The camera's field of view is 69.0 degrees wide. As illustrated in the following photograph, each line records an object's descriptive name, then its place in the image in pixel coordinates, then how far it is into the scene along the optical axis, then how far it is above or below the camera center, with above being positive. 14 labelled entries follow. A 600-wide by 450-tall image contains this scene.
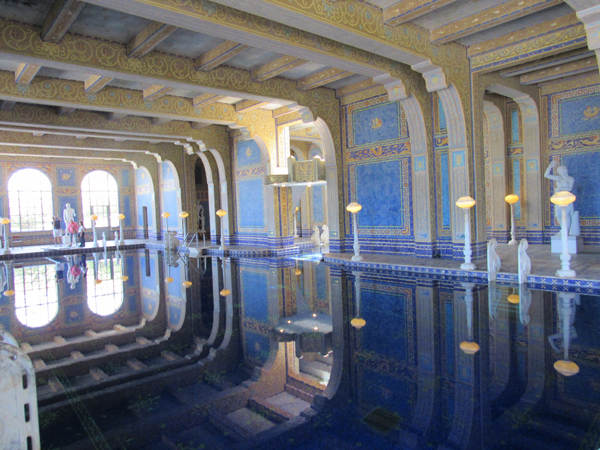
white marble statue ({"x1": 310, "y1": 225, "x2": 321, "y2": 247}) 15.54 -0.98
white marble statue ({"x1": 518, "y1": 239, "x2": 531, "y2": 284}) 6.85 -0.99
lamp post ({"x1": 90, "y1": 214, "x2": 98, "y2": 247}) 18.03 -0.57
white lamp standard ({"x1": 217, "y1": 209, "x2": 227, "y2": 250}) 14.59 -0.63
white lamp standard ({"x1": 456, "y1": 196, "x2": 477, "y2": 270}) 8.05 -0.49
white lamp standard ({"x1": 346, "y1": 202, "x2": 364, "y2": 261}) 10.12 -0.65
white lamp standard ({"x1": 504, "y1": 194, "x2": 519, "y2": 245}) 11.11 -0.29
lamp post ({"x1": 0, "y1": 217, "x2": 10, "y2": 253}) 16.12 -0.40
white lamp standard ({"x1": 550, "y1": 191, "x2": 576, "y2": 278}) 6.69 -0.63
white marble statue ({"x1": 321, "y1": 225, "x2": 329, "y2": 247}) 15.43 -0.95
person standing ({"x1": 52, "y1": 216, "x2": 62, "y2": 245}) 18.64 -0.26
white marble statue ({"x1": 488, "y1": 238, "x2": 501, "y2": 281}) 7.29 -0.99
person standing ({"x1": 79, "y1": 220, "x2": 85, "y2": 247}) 18.08 -0.64
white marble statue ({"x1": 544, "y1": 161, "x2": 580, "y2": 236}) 8.83 +0.36
